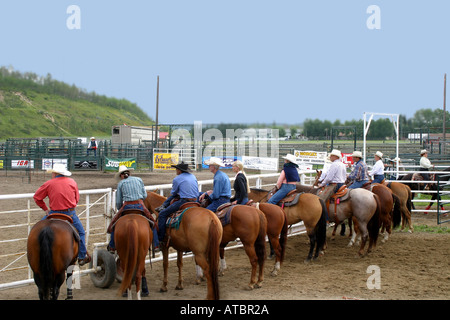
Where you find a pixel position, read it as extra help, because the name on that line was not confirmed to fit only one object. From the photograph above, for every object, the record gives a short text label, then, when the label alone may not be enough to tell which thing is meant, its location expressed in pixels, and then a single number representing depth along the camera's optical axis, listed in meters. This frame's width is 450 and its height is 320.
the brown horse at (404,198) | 12.26
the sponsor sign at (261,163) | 26.81
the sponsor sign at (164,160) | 27.59
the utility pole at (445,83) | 40.90
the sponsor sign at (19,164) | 25.00
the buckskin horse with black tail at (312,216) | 9.18
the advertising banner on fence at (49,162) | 25.17
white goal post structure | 15.46
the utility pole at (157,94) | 40.04
